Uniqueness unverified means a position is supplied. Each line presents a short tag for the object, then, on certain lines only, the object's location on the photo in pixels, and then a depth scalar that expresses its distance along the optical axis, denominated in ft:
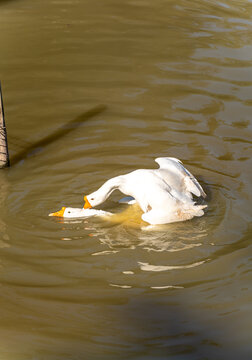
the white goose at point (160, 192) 25.00
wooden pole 31.30
